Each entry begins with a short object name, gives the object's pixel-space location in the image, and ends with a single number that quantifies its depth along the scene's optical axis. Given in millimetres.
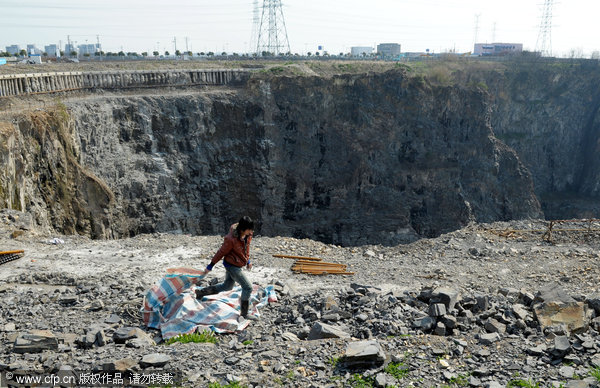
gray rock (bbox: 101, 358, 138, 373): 5930
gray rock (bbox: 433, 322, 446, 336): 7586
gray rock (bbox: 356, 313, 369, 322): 8023
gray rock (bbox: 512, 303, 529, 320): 8359
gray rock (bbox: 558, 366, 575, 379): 6164
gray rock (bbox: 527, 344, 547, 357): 6785
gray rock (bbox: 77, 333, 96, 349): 6945
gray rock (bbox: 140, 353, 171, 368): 6176
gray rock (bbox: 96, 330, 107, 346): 7027
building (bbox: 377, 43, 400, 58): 101938
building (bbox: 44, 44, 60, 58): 124019
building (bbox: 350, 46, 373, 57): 118325
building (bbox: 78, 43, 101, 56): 129638
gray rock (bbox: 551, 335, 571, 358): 6641
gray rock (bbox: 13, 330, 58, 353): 6562
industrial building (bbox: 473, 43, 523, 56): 87944
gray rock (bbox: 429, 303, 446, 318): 7918
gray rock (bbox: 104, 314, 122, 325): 7895
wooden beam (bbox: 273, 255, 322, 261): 14328
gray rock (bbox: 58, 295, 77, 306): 8984
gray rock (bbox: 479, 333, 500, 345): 7211
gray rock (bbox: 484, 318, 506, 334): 7664
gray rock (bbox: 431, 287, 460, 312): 8472
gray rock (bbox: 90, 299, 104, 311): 8529
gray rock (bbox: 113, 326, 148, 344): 7184
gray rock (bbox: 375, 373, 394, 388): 5949
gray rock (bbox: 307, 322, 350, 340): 7391
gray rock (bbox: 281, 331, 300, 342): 7434
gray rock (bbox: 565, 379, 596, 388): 5871
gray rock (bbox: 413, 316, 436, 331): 7767
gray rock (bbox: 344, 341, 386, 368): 6348
